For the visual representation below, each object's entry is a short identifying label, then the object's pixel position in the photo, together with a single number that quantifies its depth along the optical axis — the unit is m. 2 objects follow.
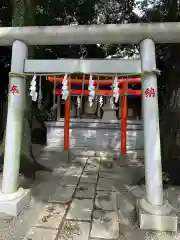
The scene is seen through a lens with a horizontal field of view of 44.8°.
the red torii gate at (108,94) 7.89
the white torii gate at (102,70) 3.27
